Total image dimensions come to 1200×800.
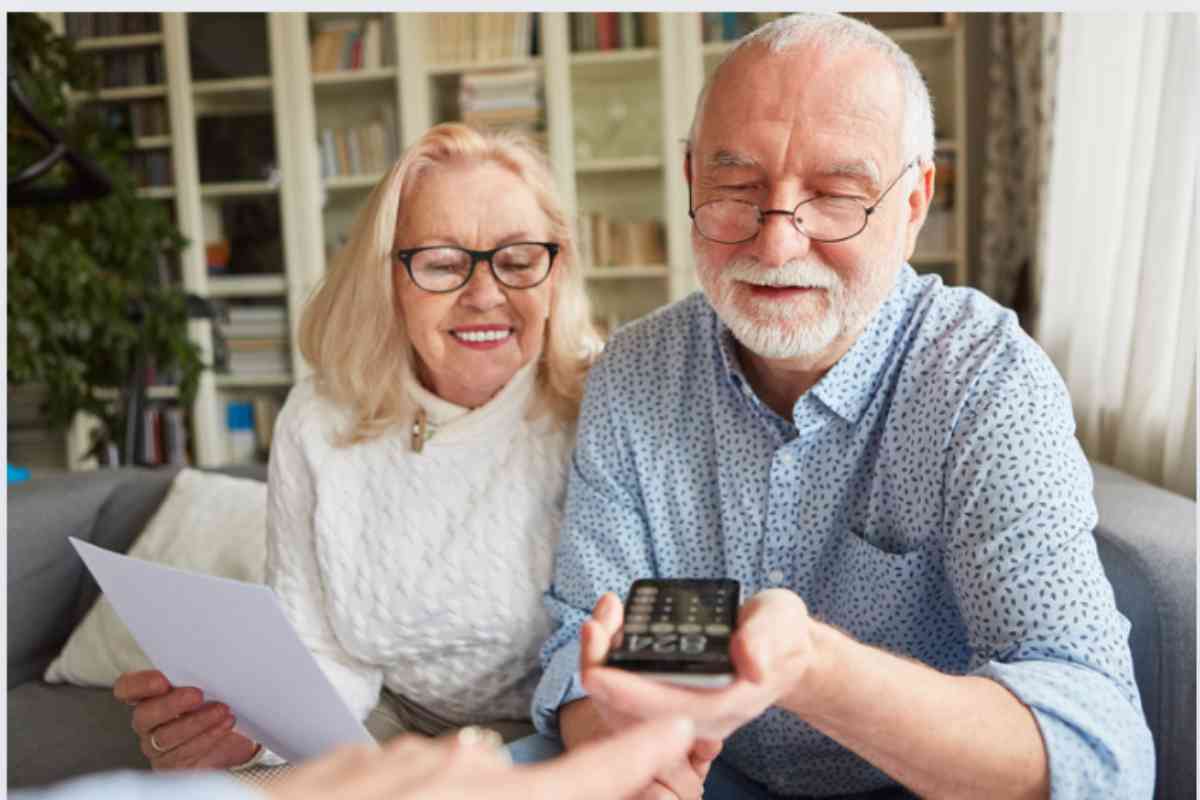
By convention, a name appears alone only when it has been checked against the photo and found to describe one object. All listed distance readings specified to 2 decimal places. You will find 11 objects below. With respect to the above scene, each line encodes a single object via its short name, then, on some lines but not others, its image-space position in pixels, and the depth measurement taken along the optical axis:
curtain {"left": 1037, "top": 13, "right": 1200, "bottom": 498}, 1.69
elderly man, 0.79
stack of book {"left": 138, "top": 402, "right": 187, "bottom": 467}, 4.15
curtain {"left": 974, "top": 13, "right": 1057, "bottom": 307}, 3.10
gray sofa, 1.14
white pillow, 1.78
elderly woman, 1.24
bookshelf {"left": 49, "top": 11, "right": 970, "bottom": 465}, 3.66
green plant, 2.86
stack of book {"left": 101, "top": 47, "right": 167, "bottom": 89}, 3.99
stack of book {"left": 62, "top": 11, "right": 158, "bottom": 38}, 3.97
